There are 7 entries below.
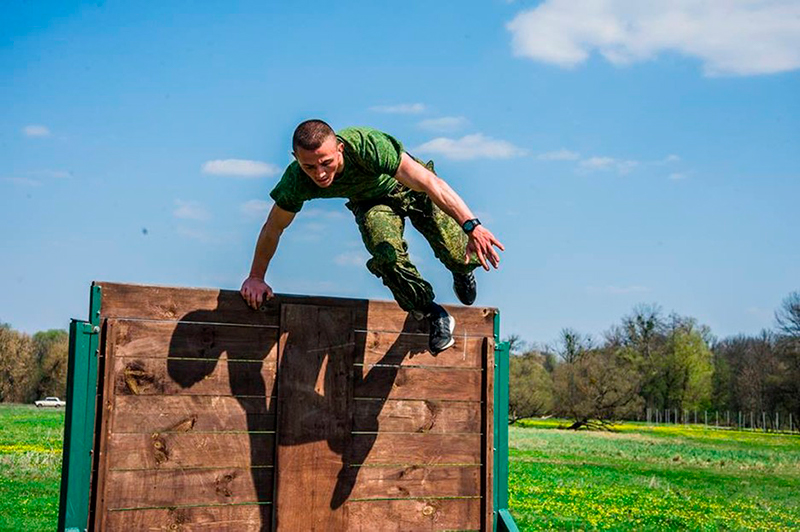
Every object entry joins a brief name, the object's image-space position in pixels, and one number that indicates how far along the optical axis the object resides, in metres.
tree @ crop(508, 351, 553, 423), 63.94
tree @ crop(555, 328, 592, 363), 76.00
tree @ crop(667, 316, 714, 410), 79.94
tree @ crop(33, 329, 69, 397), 61.19
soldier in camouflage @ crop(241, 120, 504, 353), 5.69
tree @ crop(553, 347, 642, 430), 64.94
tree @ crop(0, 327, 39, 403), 60.50
